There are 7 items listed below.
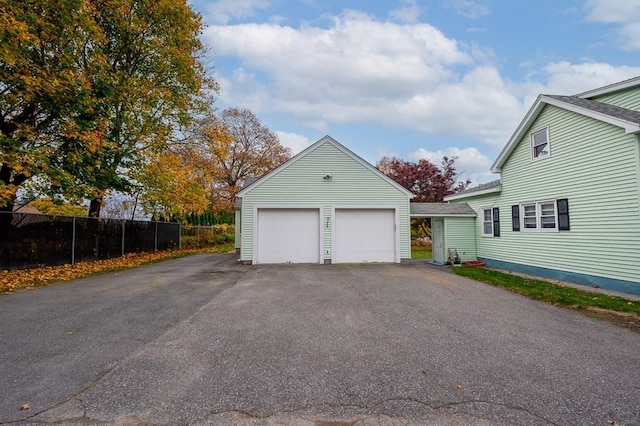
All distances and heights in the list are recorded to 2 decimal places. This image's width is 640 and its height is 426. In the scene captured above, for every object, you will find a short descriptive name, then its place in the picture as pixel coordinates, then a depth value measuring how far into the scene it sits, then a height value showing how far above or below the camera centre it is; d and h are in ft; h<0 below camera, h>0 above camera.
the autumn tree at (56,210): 34.59 +4.42
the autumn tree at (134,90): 36.40 +19.84
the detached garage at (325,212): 42.01 +2.67
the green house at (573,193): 25.38 +3.89
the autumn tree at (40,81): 27.55 +15.24
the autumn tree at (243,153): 91.56 +24.80
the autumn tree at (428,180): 75.66 +12.92
